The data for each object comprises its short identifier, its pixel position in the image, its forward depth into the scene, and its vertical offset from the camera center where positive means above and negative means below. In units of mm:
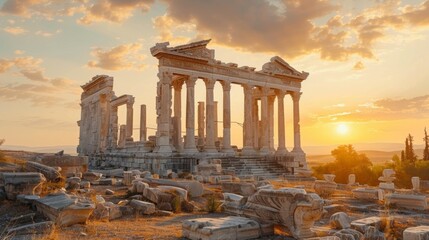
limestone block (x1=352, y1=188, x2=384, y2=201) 13055 -1349
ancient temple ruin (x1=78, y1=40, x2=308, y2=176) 22672 +3341
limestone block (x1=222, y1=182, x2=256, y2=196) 11930 -1044
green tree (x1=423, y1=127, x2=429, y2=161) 41531 +1056
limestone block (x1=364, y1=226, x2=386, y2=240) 6502 -1405
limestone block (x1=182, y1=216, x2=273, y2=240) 5871 -1209
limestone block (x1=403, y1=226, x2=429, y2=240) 5945 -1276
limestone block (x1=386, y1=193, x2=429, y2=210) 11227 -1387
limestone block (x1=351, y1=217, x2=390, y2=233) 6869 -1316
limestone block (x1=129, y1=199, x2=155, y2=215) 8657 -1203
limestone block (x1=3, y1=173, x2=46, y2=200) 8773 -628
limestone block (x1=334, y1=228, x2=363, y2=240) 6215 -1357
